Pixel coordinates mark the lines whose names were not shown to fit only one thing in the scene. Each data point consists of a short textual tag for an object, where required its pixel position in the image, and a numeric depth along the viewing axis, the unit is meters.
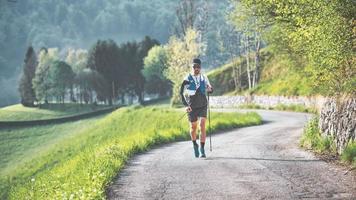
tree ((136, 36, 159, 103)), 122.25
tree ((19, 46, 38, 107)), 111.57
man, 13.67
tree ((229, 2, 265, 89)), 20.42
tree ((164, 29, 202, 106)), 64.69
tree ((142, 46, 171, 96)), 118.43
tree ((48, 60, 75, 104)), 116.38
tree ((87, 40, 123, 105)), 117.06
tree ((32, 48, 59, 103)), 111.38
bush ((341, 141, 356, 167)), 11.48
